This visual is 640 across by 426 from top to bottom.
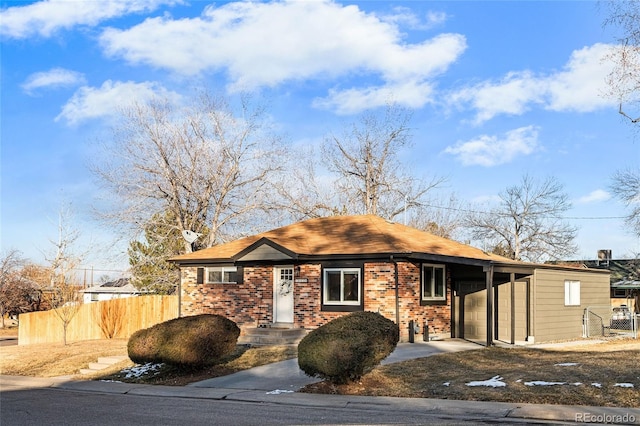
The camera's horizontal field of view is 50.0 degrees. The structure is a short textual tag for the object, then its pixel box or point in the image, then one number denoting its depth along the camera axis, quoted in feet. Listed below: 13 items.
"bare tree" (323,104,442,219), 134.82
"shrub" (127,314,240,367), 52.85
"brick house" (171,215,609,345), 72.59
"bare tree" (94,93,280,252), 112.06
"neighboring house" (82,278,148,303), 169.27
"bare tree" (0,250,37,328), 144.87
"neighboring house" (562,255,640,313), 137.18
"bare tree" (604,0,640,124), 58.85
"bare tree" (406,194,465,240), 154.81
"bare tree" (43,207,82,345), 86.79
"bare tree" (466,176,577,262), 152.46
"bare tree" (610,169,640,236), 97.69
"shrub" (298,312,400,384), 42.96
